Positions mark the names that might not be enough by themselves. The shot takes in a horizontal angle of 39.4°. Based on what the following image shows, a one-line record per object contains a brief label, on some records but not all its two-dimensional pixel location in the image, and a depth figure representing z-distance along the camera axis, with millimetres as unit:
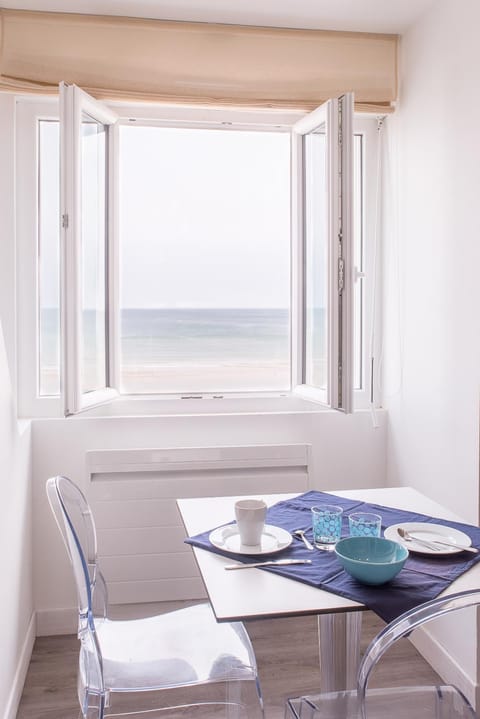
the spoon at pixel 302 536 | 1606
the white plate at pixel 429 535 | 1541
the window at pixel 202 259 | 2688
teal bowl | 1352
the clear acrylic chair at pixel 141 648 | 1524
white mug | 1570
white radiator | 2711
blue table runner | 1323
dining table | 1298
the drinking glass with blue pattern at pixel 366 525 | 1598
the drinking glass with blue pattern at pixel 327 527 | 1596
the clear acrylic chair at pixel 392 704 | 1422
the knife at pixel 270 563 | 1486
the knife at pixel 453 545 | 1531
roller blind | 2592
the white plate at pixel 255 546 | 1561
